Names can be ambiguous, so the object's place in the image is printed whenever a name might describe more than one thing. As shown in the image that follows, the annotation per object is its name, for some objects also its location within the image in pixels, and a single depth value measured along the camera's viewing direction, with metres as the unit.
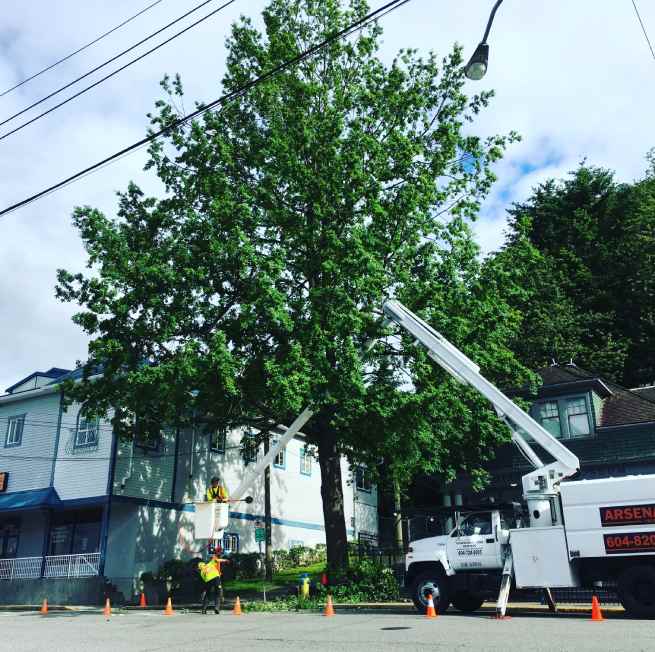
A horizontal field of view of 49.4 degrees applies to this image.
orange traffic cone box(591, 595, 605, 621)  13.52
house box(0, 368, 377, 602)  27.72
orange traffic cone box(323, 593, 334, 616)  16.17
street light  11.06
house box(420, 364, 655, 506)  30.14
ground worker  17.67
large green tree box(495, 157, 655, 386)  41.94
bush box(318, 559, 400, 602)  19.95
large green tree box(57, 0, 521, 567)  20.08
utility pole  28.05
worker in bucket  18.19
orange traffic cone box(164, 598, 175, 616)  18.73
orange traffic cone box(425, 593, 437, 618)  15.08
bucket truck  13.94
